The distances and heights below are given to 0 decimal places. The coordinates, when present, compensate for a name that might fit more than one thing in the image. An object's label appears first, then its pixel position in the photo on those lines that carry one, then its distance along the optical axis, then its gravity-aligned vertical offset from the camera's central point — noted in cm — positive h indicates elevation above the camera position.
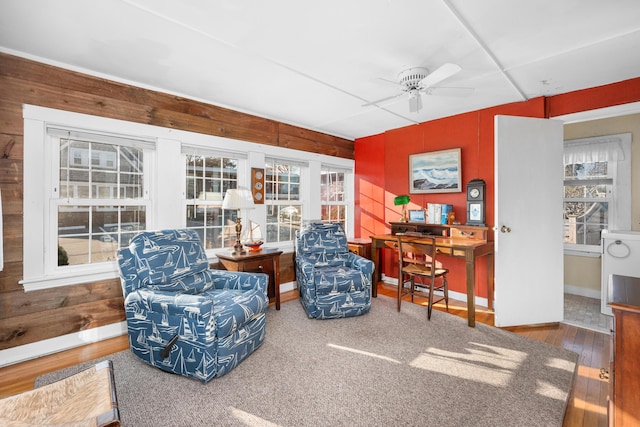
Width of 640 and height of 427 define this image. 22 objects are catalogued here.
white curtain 371 +80
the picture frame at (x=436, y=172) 390 +54
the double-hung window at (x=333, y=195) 500 +28
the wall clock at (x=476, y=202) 359 +12
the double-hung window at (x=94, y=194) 262 +16
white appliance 308 -45
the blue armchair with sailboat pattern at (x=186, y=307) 206 -71
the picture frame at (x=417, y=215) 420 -5
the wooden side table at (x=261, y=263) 320 -58
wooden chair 318 -64
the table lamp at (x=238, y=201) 333 +12
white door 298 -9
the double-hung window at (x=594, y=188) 370 +31
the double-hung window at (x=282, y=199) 422 +19
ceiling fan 238 +110
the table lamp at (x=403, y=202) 421 +14
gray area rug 175 -119
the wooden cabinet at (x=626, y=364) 119 -61
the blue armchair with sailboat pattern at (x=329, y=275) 317 -70
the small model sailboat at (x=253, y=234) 384 -29
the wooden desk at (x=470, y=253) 301 -44
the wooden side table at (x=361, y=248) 420 -51
